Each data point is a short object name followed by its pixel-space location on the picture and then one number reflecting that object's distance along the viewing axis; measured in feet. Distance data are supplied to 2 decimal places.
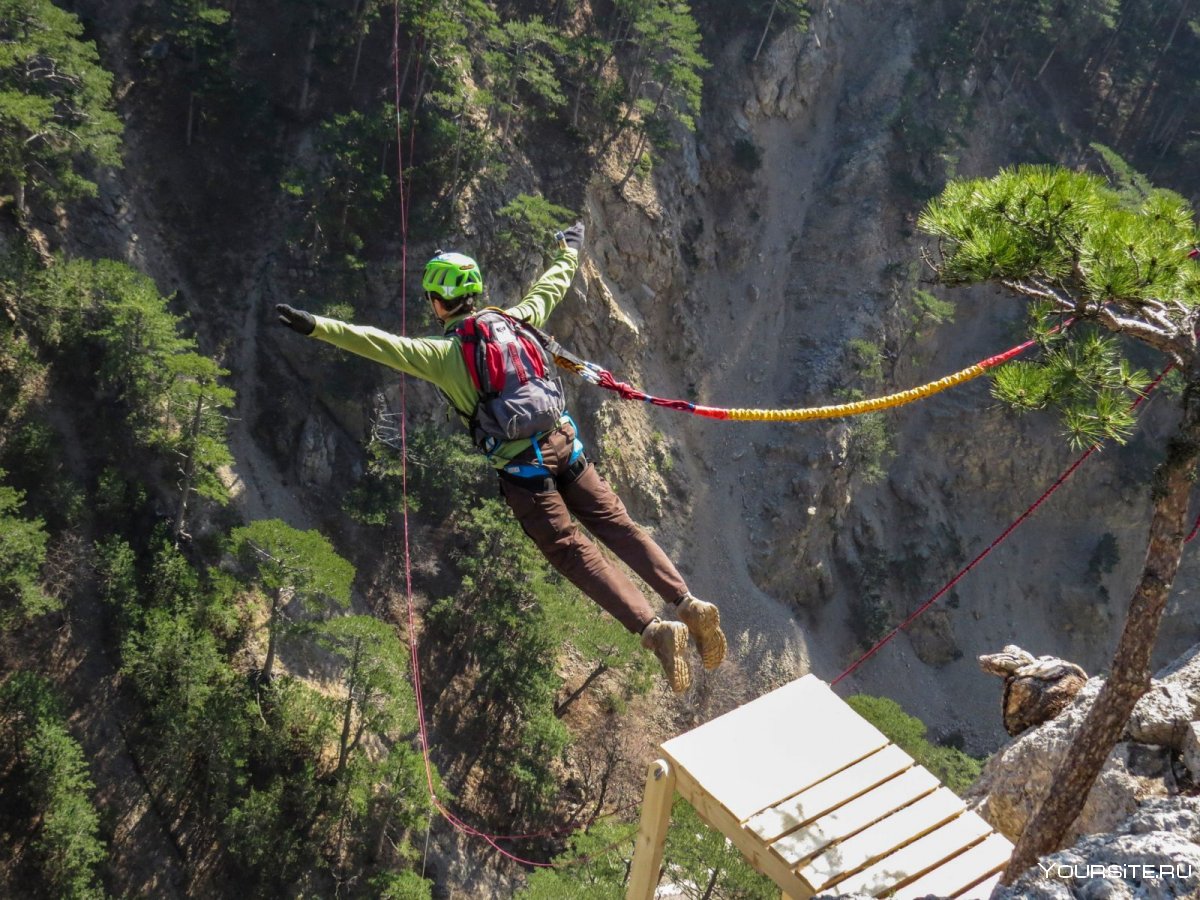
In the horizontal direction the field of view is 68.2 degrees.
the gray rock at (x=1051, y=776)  19.86
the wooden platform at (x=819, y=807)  16.43
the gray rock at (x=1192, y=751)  18.94
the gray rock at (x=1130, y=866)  11.62
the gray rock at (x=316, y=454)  71.20
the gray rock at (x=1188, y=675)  20.35
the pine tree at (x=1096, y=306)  14.73
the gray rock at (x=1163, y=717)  19.89
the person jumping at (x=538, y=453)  19.60
